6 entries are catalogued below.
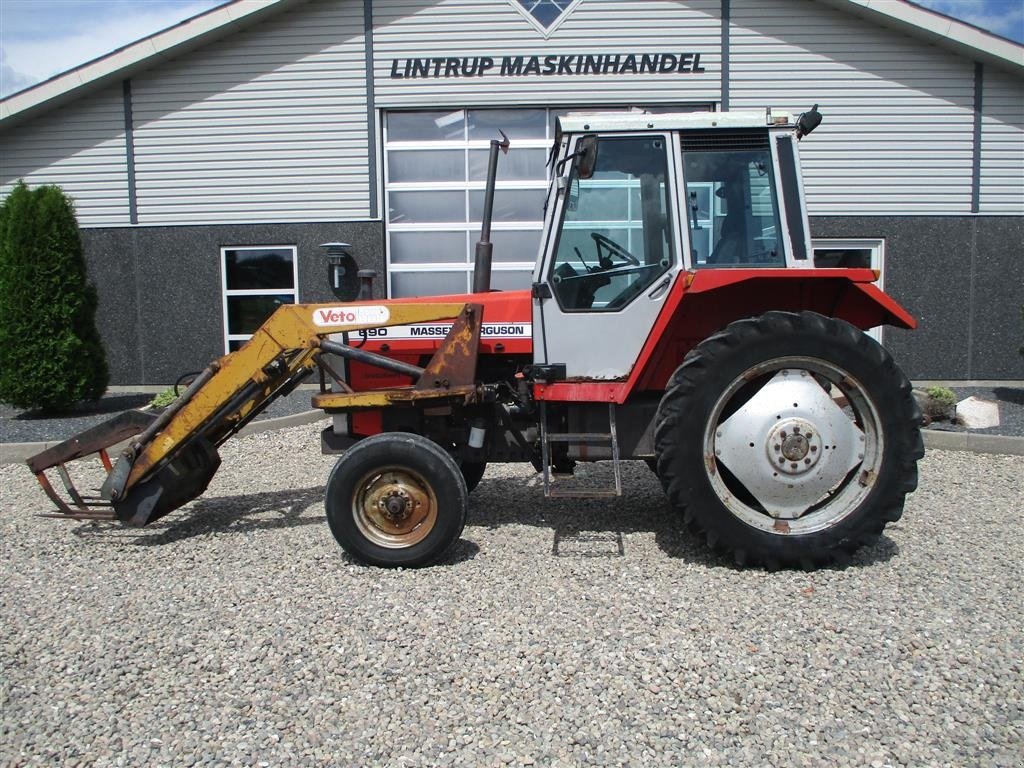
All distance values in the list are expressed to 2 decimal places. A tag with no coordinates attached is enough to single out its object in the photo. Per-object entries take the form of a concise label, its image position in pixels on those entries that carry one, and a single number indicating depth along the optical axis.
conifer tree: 8.92
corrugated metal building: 10.59
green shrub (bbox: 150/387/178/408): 8.35
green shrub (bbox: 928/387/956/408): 7.79
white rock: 7.60
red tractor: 3.82
